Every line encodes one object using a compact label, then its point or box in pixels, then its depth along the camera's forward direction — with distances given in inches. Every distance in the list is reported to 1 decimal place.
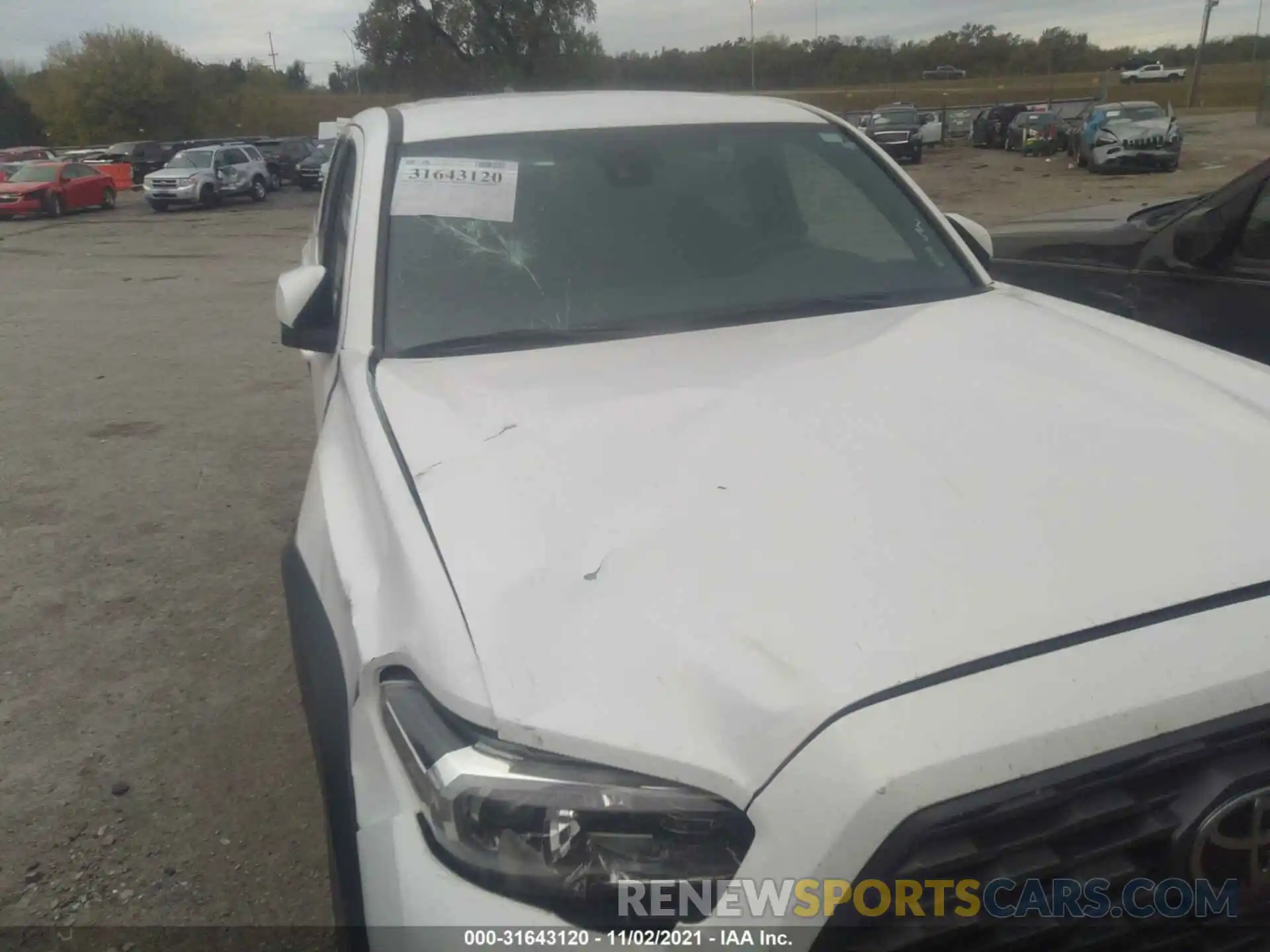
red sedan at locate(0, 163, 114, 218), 1035.3
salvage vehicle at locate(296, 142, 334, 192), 1315.2
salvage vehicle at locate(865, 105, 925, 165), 1203.9
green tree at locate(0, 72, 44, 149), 2169.0
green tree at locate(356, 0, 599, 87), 1649.9
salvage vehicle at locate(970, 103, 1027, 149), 1445.6
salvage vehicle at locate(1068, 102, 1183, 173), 953.5
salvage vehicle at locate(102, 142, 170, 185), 1496.1
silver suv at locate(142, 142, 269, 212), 1113.4
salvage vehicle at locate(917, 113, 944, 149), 1466.5
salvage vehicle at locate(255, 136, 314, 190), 1389.0
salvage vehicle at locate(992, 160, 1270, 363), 145.7
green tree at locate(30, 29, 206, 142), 2062.0
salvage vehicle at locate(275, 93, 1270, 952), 50.4
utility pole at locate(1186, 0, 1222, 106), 1833.2
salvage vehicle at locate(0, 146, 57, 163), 1427.2
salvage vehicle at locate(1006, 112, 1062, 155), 1237.1
